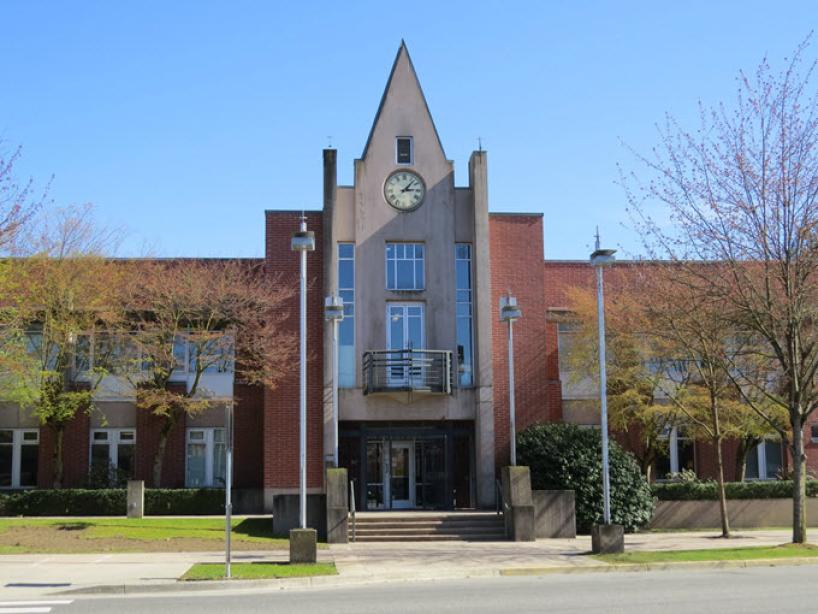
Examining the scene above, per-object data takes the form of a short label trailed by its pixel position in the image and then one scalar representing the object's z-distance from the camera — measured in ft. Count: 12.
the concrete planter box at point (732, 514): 88.94
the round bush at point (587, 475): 81.30
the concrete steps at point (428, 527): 77.71
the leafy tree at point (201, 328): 93.76
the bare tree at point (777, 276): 66.95
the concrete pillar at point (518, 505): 76.79
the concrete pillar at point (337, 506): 75.51
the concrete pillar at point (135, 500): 89.25
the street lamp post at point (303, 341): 60.60
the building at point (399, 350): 95.04
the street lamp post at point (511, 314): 81.25
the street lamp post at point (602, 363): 65.92
